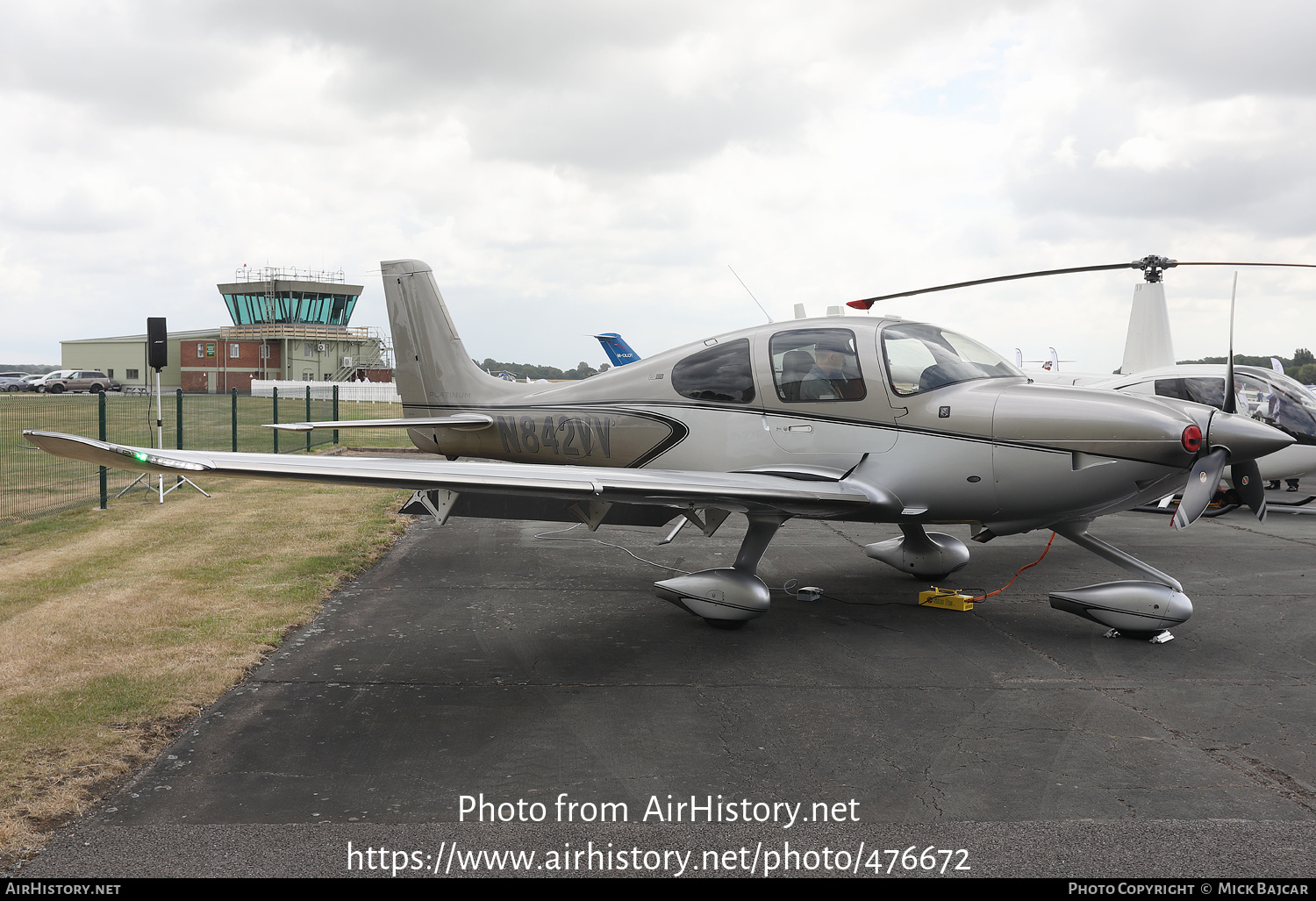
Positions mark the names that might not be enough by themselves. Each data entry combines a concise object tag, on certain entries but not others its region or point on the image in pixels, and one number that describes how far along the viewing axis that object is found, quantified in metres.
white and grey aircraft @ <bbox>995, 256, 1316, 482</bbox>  11.74
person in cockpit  6.71
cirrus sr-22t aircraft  5.71
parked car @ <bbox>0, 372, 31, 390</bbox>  65.91
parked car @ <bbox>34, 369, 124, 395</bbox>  61.03
